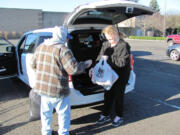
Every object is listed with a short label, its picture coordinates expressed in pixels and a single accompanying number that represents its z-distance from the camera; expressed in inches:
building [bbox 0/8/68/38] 1600.6
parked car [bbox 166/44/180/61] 414.0
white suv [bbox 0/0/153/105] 136.9
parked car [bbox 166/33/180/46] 780.9
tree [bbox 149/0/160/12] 2916.8
